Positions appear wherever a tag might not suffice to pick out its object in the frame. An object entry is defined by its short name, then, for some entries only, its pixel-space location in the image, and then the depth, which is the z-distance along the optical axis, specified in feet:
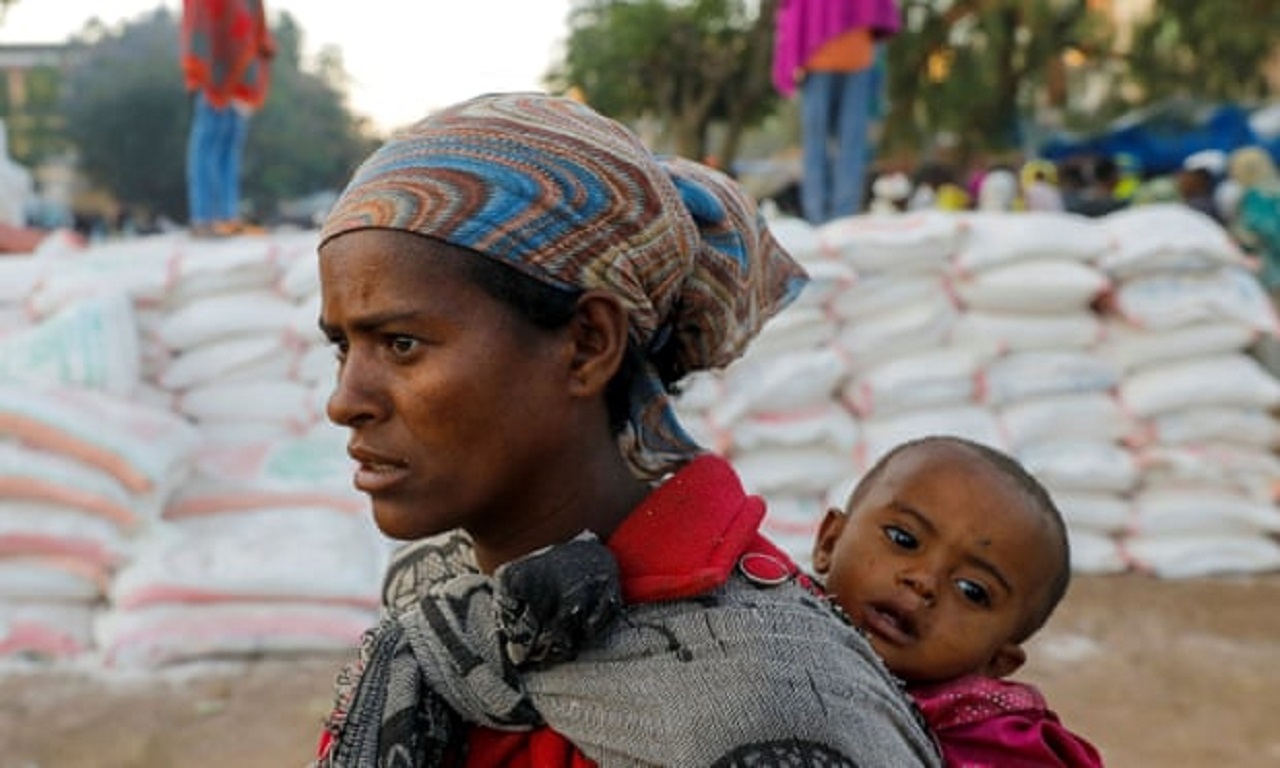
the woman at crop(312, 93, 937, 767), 2.76
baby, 3.92
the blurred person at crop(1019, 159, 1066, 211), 20.30
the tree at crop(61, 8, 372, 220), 84.79
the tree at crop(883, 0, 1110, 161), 49.37
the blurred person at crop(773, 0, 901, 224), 16.02
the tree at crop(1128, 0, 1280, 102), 45.19
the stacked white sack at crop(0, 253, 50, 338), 12.34
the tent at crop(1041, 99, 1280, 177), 45.09
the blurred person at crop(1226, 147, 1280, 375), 18.24
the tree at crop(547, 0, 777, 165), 44.45
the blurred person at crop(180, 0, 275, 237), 16.15
